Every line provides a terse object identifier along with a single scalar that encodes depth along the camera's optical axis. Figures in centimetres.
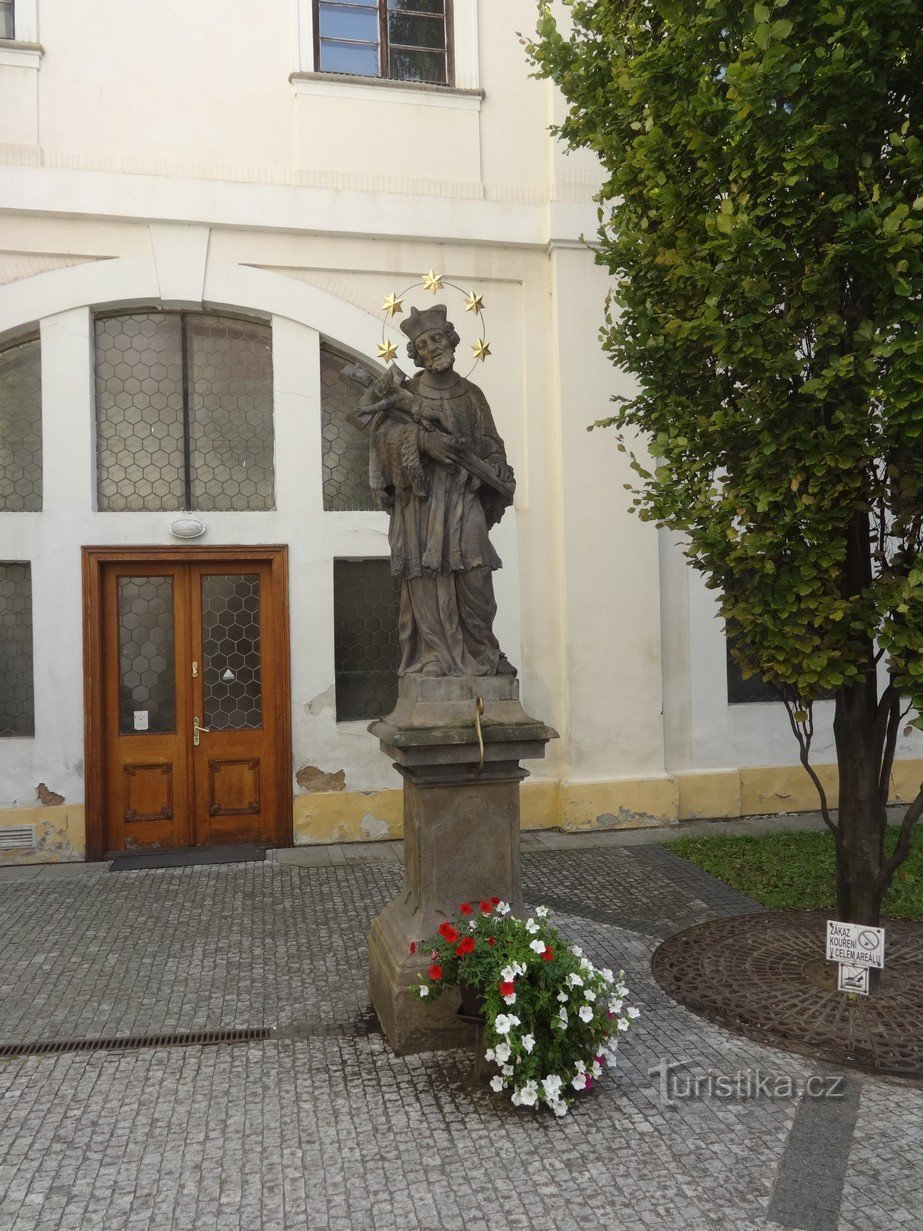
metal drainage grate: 425
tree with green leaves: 383
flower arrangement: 358
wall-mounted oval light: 773
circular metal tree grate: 413
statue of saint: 449
